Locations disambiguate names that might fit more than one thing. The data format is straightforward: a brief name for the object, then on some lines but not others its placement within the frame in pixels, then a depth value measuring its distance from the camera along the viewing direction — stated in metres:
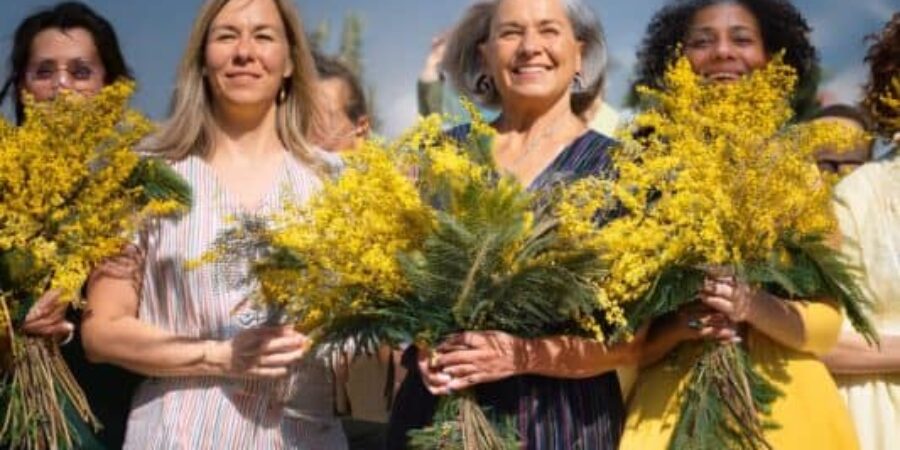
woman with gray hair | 3.19
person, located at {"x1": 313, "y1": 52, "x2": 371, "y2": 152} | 5.25
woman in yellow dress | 3.21
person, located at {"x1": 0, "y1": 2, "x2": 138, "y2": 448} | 4.14
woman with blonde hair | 3.42
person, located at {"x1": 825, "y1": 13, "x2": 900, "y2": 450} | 3.53
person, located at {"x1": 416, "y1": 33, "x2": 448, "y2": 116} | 5.60
